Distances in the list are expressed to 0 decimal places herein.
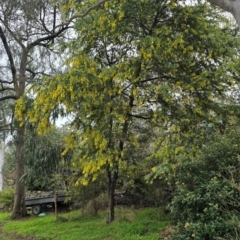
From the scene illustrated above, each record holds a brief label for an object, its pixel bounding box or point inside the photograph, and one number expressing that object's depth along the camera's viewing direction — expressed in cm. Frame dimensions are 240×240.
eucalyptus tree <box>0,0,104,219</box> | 1309
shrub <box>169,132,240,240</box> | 436
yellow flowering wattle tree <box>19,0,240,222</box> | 761
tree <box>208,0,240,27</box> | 500
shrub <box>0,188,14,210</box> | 1686
